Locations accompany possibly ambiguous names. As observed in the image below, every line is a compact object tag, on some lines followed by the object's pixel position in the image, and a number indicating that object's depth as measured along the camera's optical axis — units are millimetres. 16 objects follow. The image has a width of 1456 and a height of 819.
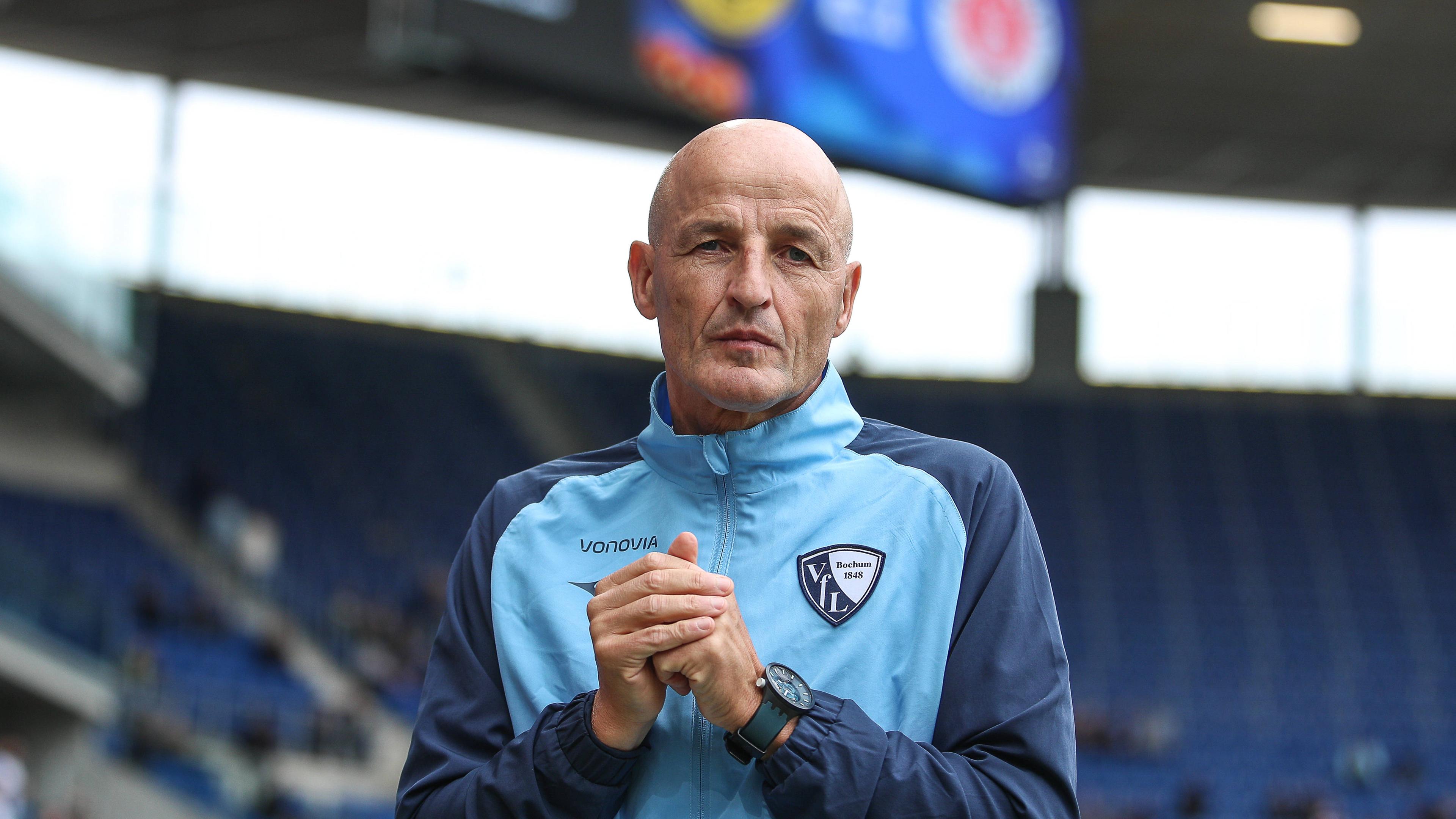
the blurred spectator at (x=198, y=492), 15352
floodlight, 15422
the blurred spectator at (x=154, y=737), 11367
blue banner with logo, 8500
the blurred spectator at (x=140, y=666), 11758
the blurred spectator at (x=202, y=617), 12992
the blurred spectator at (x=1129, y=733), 14039
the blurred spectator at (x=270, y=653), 13164
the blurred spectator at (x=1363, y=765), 13961
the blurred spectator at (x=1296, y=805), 12508
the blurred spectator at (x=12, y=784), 8430
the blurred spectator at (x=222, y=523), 15109
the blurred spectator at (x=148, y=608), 12750
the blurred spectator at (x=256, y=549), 14703
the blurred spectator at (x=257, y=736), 11344
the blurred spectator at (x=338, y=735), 11766
